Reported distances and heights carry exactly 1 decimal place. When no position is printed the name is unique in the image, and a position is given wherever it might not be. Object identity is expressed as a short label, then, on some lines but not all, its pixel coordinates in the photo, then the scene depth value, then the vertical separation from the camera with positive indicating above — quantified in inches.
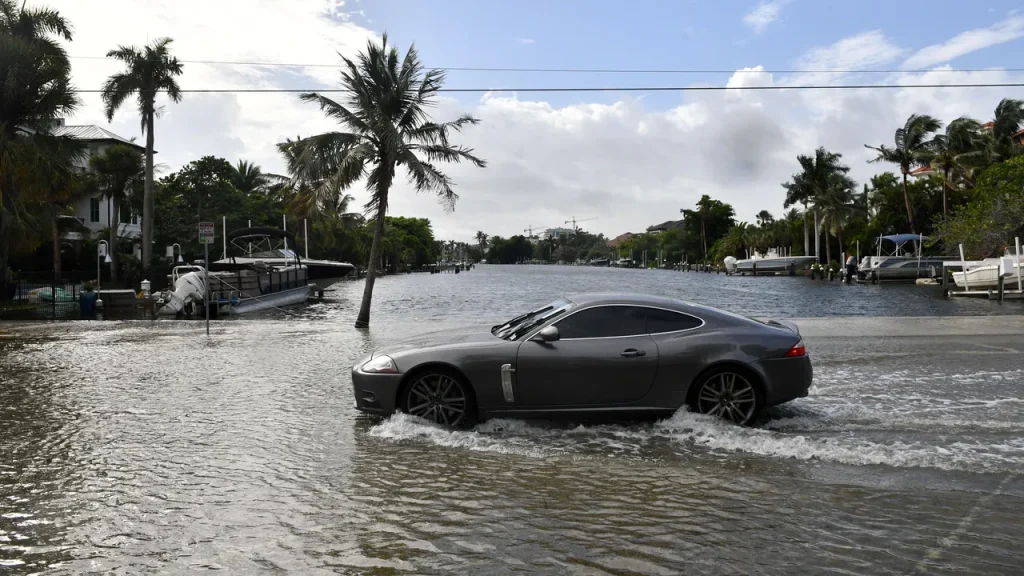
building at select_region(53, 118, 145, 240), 2349.9 +191.8
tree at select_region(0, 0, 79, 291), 1093.1 +254.3
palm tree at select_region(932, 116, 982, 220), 2549.2 +394.1
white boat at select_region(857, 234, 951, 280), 2374.5 +7.4
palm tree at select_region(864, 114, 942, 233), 2691.9 +424.2
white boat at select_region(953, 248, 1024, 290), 1327.5 -13.8
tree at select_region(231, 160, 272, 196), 3228.3 +379.2
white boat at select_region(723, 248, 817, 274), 3725.4 +16.4
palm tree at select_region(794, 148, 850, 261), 3405.5 +411.8
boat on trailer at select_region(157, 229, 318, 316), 1093.8 -28.6
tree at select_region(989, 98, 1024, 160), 2746.1 +515.4
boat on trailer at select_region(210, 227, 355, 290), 1449.3 +18.4
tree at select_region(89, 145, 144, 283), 2032.5 +258.0
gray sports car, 301.4 -39.5
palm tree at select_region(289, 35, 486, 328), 796.6 +143.5
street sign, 707.5 +35.2
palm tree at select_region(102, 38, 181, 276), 1578.5 +383.7
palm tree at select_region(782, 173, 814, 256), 3472.0 +338.2
